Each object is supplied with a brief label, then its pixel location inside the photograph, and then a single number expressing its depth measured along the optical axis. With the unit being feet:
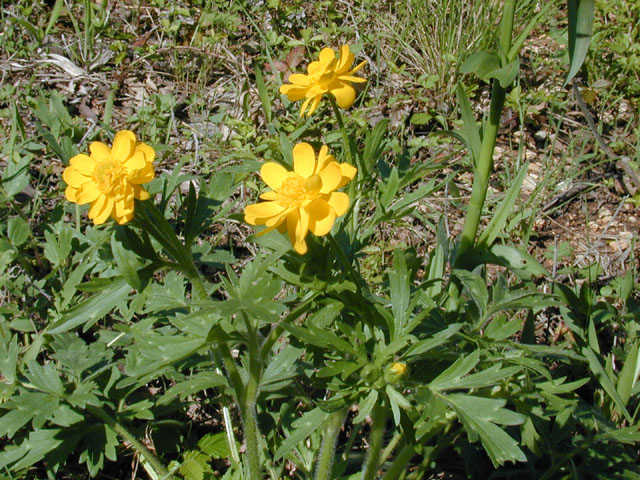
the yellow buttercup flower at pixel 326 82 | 1.87
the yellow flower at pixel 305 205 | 1.71
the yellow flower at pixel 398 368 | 1.77
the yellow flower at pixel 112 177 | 1.74
